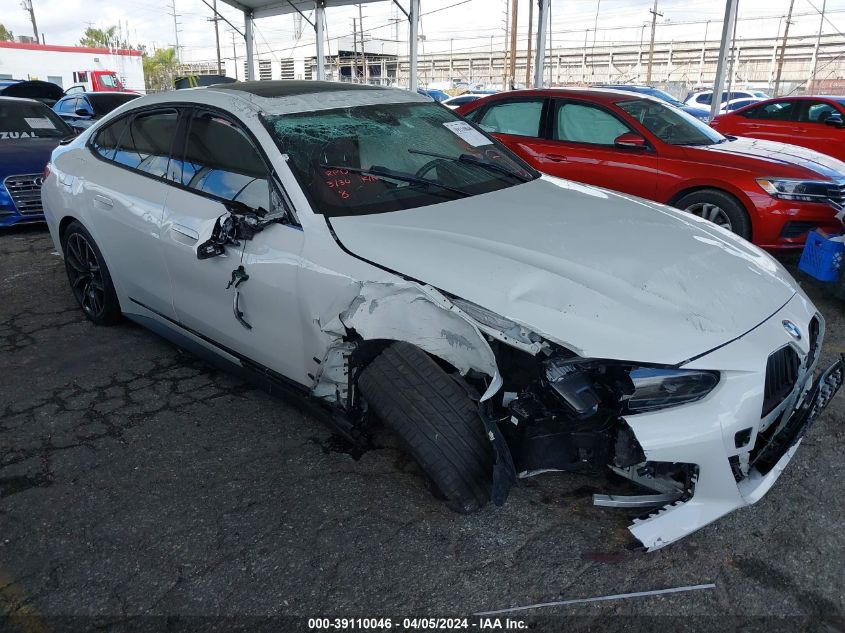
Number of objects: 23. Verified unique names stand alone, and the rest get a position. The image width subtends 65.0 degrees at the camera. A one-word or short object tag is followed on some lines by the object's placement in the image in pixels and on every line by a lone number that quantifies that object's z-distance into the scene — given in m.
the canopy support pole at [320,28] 15.19
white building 43.31
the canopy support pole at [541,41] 12.94
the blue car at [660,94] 17.89
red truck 29.55
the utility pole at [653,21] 37.17
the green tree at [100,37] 74.88
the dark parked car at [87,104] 10.64
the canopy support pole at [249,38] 16.30
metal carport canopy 14.88
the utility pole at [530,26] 28.12
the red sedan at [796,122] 9.28
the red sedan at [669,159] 5.38
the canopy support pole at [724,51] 12.04
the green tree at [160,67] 59.41
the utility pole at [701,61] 40.43
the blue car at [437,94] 25.74
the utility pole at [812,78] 28.75
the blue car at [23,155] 6.59
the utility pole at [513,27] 26.77
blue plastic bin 4.44
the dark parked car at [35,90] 16.03
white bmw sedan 2.13
